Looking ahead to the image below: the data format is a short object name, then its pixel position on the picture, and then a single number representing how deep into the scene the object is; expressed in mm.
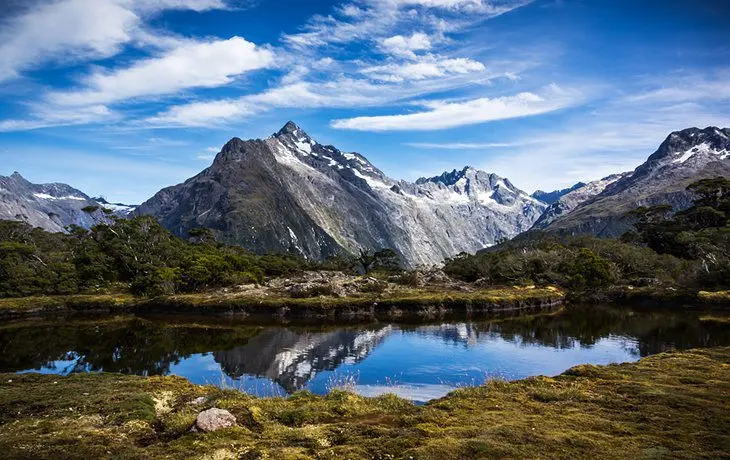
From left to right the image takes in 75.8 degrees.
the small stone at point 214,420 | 22312
